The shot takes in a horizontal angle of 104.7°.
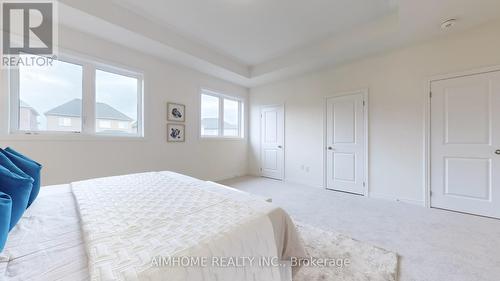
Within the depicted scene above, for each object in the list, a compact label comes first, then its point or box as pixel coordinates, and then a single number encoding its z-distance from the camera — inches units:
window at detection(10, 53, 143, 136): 97.4
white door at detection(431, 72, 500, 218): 98.5
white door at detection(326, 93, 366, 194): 140.9
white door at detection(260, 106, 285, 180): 189.0
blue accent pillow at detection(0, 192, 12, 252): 29.3
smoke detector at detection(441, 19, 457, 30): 95.8
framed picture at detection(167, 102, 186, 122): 146.6
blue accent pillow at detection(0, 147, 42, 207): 51.1
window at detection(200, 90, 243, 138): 178.2
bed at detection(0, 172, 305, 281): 26.3
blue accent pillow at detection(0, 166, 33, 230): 38.0
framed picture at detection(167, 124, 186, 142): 147.4
